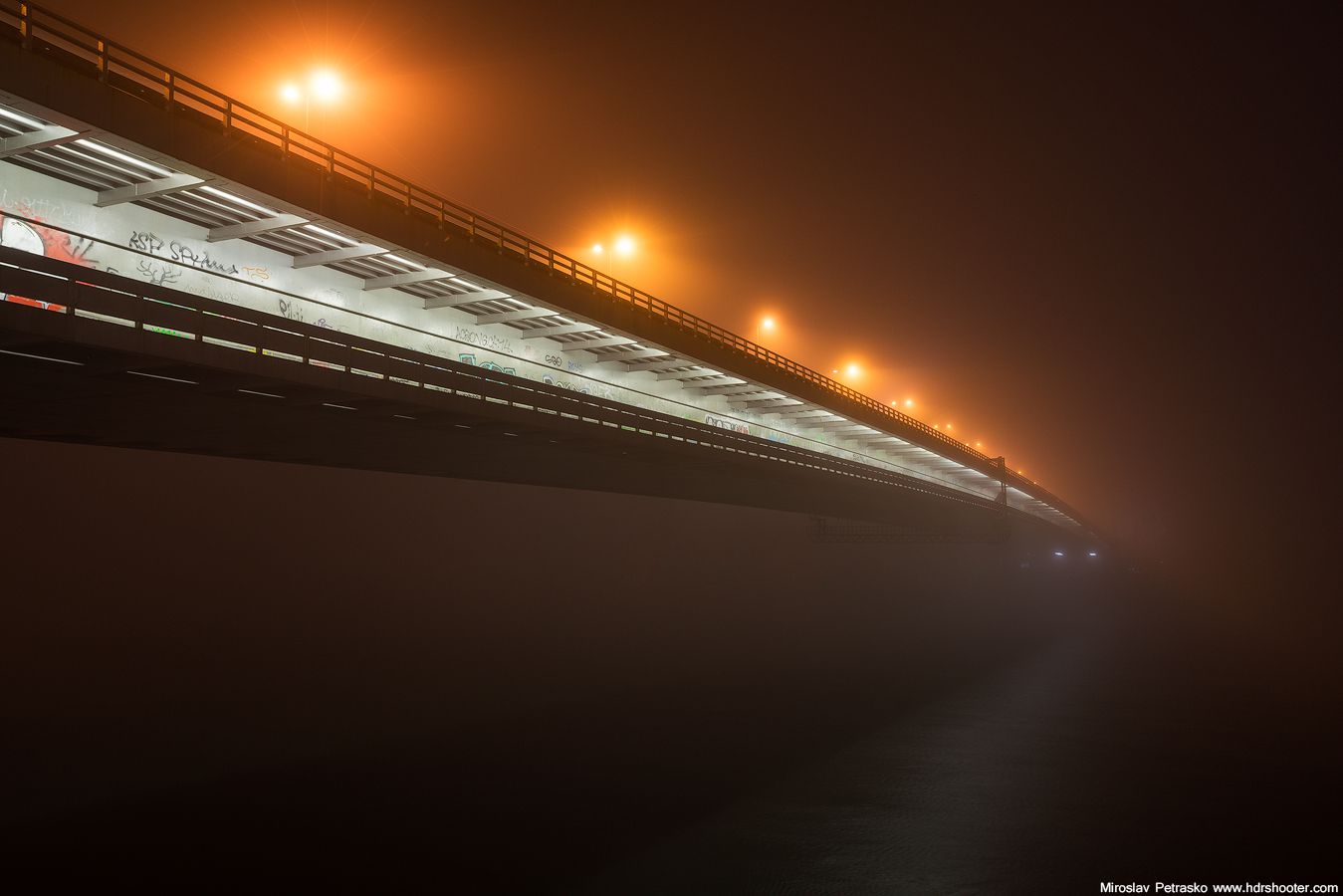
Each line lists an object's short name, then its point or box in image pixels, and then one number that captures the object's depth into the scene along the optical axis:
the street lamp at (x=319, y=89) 23.95
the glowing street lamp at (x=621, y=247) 44.25
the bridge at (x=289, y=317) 14.34
